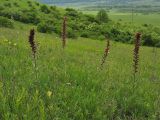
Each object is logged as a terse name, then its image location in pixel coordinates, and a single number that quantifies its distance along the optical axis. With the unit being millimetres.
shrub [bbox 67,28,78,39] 17400
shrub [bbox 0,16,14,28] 15745
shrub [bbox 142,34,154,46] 24475
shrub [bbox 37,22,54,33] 17905
